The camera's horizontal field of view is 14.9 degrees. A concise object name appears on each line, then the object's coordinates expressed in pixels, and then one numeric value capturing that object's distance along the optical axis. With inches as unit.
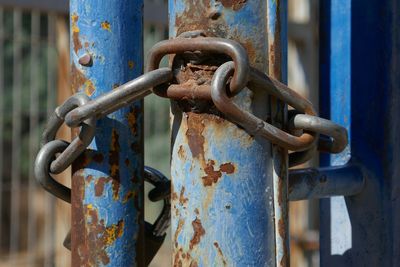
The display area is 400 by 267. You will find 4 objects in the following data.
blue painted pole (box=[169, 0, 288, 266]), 31.0
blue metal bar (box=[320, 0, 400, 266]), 36.3
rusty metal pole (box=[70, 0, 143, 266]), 32.1
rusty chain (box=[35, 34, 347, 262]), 30.2
